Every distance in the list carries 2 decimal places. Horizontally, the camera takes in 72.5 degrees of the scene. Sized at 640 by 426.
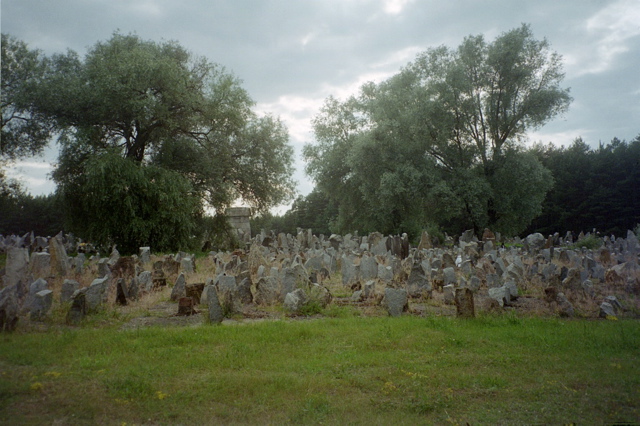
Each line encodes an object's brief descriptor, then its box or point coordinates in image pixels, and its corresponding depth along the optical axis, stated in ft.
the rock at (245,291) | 24.56
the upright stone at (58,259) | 32.86
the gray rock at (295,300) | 22.52
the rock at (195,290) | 24.07
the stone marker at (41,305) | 17.61
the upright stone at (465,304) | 20.51
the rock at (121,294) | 23.40
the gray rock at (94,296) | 20.17
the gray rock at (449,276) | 29.12
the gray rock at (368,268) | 32.68
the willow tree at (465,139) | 77.56
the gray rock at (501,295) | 23.41
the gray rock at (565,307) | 21.26
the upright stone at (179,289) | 25.57
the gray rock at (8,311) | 14.35
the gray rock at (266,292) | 24.74
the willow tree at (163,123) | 43.24
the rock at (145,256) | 38.73
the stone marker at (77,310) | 18.11
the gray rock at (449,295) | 24.80
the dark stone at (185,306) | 21.16
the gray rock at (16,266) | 21.85
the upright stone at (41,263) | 30.31
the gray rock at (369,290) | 26.71
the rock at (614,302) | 21.40
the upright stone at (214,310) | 19.25
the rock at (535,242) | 52.77
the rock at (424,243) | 57.74
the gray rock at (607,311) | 20.40
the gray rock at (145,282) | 26.71
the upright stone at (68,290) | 21.16
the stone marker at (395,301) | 22.15
